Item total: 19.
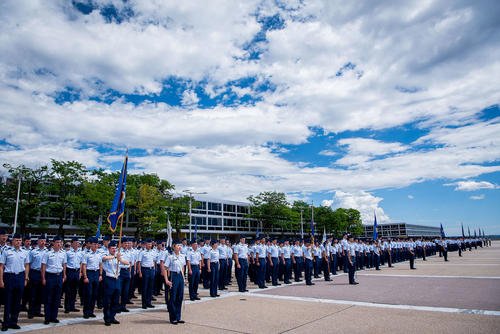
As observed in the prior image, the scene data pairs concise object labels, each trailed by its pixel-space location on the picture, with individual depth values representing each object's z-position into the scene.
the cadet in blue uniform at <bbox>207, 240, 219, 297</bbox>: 11.02
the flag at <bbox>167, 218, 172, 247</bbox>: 19.98
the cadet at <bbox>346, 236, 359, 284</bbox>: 12.73
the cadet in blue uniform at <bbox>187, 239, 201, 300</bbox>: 10.28
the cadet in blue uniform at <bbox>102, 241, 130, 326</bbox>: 7.54
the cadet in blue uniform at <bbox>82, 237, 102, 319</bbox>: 8.34
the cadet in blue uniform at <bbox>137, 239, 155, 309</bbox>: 9.68
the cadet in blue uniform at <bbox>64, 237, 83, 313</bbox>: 9.16
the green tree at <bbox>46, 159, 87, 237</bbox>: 34.56
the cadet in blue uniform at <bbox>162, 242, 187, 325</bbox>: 7.56
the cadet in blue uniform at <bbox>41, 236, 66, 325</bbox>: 7.81
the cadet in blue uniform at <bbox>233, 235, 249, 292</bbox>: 12.19
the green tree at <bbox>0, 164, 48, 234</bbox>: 33.75
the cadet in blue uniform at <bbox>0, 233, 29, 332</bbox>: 7.19
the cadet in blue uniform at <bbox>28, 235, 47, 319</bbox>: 8.53
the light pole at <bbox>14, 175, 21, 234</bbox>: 30.89
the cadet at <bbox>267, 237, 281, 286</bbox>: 13.90
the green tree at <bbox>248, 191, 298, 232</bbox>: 67.25
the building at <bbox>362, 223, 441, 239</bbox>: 127.11
